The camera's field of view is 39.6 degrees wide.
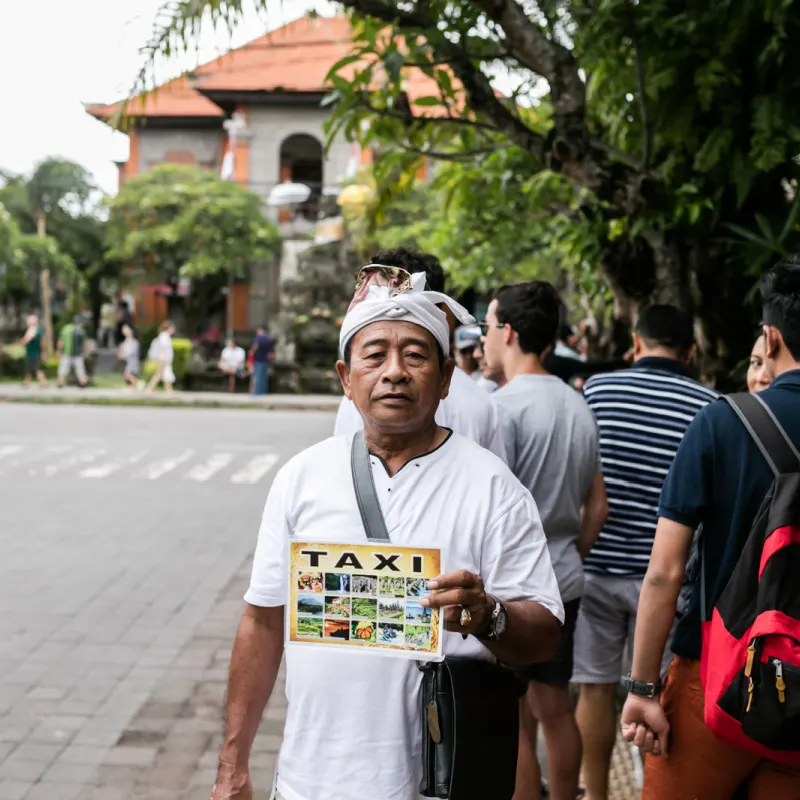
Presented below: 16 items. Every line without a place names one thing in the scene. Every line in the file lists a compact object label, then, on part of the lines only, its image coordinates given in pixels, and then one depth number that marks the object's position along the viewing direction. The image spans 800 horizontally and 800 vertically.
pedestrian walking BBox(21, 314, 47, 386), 28.58
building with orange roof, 40.88
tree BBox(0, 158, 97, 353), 40.31
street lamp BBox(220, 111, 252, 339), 39.78
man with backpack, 2.43
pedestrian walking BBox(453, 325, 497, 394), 7.82
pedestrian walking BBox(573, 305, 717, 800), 4.24
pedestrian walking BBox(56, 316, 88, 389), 28.78
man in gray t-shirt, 4.01
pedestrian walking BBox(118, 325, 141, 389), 29.79
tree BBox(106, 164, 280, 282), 36.75
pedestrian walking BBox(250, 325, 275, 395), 28.19
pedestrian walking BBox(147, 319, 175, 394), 27.50
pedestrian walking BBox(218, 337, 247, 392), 30.05
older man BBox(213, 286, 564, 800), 2.31
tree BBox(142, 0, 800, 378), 4.88
